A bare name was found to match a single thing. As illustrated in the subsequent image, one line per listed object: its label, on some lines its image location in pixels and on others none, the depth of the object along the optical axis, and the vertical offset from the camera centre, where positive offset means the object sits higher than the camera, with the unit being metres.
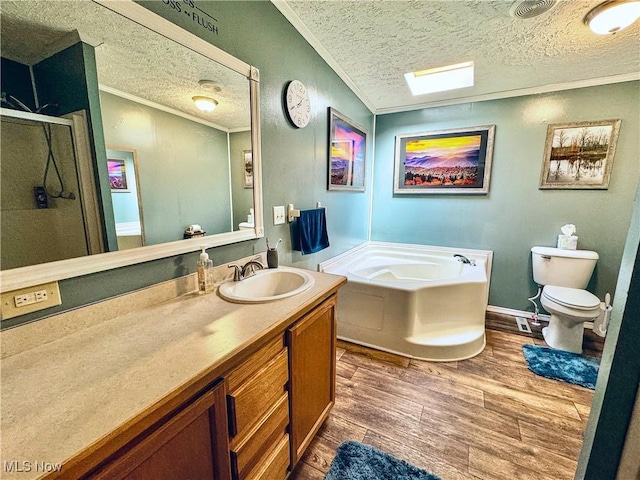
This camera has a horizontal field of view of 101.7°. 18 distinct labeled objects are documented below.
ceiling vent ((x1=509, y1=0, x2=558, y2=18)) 1.48 +1.12
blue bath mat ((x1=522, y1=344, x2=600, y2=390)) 1.94 -1.31
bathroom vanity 0.52 -0.47
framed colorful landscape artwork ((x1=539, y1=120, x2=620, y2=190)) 2.48 +0.45
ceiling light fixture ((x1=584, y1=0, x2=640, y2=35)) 1.50 +1.10
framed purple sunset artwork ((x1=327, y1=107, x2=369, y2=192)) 2.40 +0.45
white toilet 2.16 -0.82
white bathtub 2.19 -1.02
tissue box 2.59 -0.41
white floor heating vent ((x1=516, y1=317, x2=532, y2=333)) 2.66 -1.31
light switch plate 1.79 -0.14
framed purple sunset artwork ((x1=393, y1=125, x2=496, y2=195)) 2.93 +0.44
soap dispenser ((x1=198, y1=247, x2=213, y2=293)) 1.23 -0.37
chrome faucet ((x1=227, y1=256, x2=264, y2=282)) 1.39 -0.42
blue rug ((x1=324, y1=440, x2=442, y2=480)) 1.27 -1.34
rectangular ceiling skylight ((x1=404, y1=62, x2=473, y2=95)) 2.48 +1.20
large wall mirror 0.77 +0.21
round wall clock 1.78 +0.65
